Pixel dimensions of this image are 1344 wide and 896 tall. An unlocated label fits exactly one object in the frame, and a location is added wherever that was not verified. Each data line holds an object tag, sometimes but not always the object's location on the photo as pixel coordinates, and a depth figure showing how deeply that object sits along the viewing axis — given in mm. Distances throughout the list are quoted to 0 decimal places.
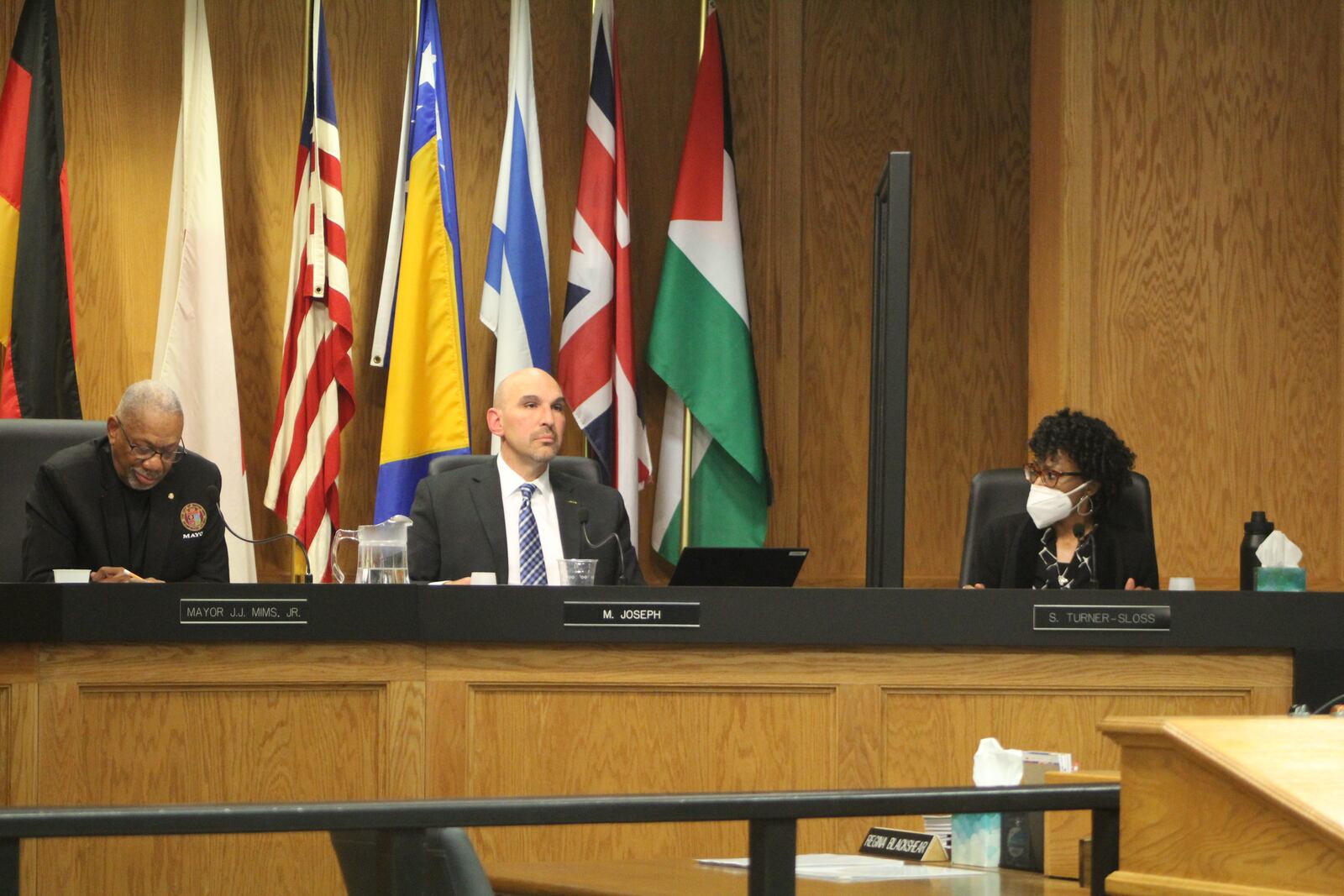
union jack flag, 10525
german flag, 9643
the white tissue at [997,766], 4537
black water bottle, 7879
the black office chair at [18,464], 8061
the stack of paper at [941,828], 4570
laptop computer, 6757
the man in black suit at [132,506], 7762
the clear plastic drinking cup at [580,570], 7092
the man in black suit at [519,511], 8163
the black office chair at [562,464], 8506
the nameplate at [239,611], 6148
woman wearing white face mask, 8141
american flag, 10080
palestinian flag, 10641
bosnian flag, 10190
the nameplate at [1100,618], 6578
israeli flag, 10372
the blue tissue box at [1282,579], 7190
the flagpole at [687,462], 10722
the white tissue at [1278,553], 7369
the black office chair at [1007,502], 8338
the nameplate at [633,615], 6396
